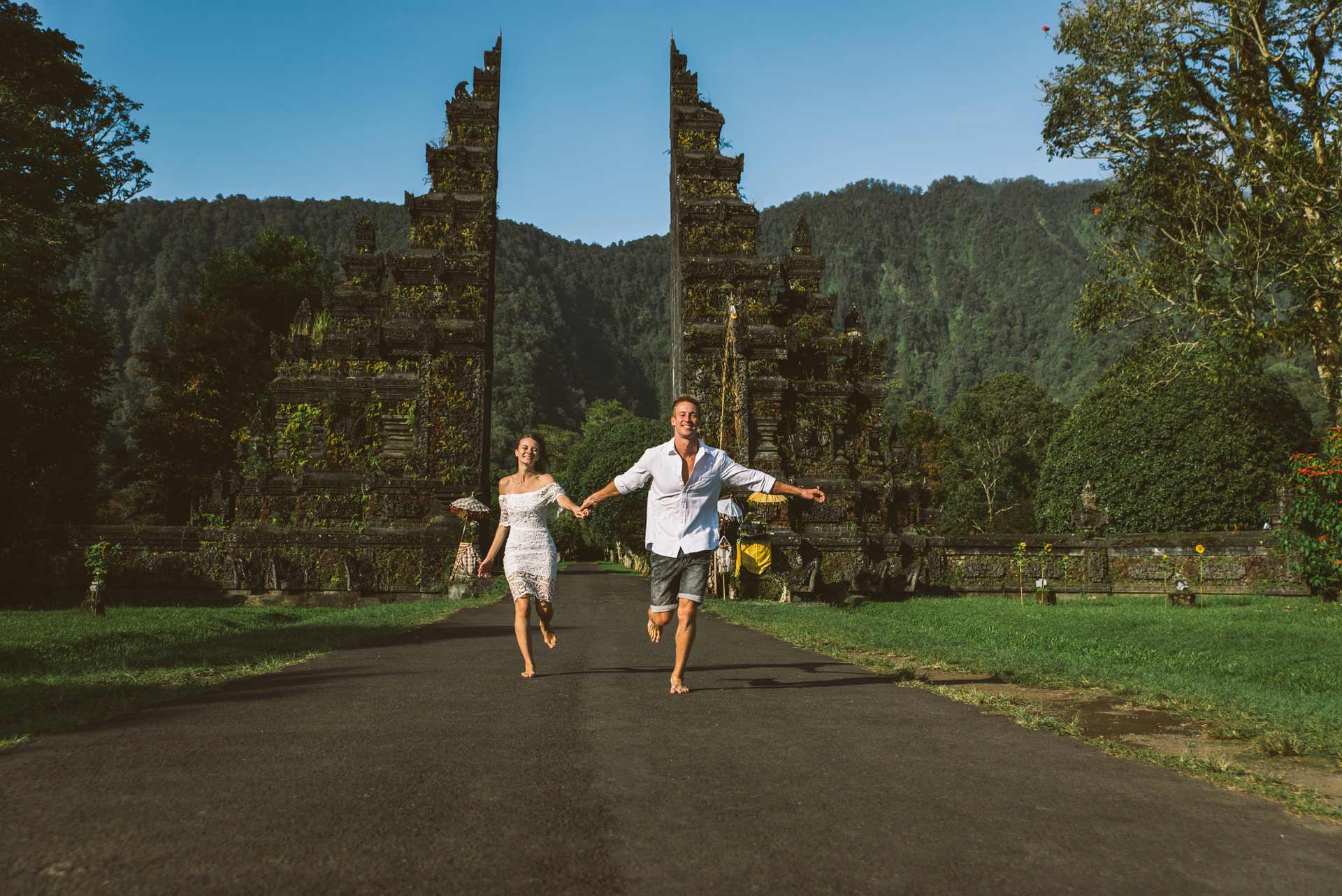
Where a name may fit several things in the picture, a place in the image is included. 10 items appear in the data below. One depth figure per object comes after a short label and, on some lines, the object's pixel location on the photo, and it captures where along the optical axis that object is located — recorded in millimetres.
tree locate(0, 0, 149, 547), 18938
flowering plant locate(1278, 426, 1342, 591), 16188
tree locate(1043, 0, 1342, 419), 21688
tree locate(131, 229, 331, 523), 40188
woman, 9062
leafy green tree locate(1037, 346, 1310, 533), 27891
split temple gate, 21109
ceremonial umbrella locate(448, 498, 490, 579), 10878
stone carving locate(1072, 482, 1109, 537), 22250
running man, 8117
